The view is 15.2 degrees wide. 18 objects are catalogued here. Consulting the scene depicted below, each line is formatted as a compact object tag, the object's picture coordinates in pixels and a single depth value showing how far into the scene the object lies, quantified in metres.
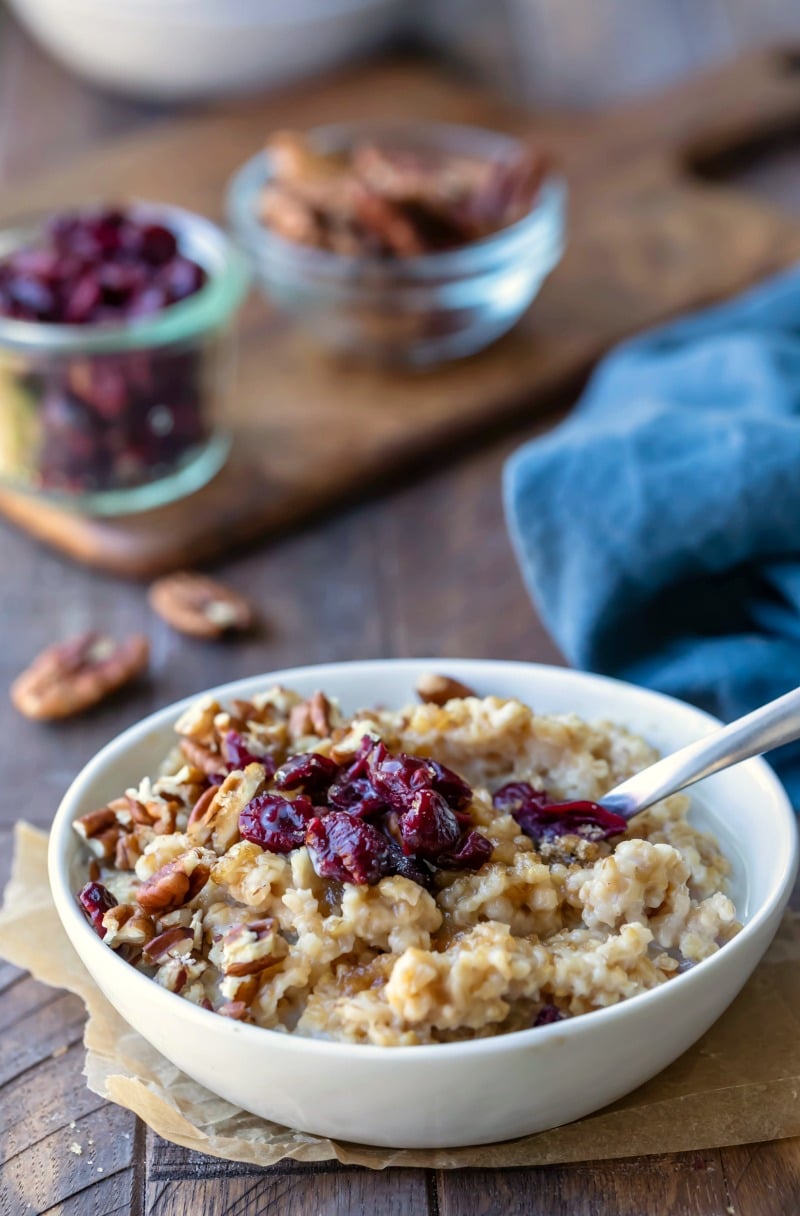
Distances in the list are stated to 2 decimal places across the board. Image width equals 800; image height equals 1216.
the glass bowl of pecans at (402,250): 0.86
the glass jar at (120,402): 0.80
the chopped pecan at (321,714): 0.69
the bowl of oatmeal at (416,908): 0.64
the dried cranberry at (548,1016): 0.64
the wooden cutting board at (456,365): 0.83
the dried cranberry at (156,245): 0.83
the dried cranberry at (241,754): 0.68
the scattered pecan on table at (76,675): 0.76
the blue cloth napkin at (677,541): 0.75
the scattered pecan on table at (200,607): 0.78
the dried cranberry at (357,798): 0.66
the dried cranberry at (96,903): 0.66
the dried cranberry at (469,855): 0.66
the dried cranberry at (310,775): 0.67
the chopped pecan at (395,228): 0.86
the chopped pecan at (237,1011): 0.64
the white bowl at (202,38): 0.99
